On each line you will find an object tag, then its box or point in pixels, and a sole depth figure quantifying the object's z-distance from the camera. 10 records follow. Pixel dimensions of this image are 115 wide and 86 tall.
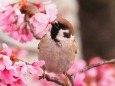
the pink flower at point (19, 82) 3.53
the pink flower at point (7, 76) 3.47
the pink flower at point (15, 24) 4.57
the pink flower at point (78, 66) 7.68
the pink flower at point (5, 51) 3.61
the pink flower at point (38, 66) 3.68
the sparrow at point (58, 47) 4.21
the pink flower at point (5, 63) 3.47
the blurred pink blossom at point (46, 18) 4.17
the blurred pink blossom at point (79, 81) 4.31
